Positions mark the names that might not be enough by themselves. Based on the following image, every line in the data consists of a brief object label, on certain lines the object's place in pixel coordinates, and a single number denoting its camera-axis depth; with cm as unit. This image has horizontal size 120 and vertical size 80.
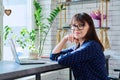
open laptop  226
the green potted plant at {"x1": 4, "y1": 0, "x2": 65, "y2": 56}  344
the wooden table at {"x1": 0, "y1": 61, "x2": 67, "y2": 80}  168
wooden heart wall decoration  338
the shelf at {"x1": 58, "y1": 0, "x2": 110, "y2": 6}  365
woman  200
